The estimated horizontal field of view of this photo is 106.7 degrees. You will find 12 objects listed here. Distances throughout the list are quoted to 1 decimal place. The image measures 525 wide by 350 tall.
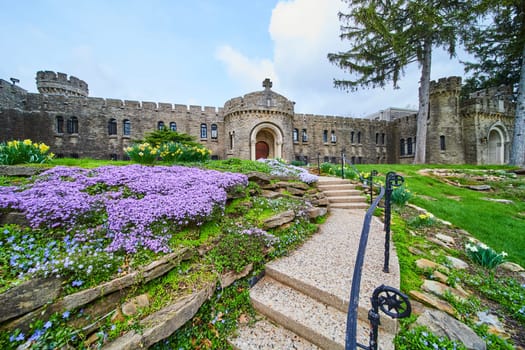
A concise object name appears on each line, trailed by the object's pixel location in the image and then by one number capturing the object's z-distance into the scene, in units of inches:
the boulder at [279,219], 141.5
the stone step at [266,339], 75.6
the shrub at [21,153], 171.5
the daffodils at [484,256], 118.6
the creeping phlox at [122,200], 95.3
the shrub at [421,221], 169.1
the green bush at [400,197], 209.8
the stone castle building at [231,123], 604.4
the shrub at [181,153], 248.2
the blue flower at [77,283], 70.3
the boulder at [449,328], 69.6
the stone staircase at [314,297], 76.2
